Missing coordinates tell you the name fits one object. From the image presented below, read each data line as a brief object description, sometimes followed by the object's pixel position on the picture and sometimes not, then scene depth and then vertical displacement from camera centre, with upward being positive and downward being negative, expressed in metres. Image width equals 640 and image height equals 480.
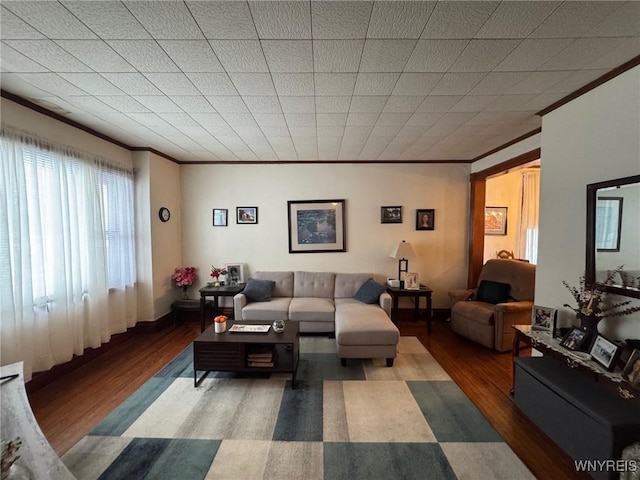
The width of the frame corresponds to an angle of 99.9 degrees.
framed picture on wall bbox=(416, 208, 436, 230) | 4.52 +0.17
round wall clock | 4.11 +0.19
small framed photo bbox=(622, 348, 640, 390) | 1.56 -0.86
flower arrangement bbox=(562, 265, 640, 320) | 1.95 -0.57
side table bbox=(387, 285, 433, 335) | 3.92 -1.01
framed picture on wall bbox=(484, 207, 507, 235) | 5.00 +0.14
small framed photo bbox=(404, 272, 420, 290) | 4.14 -0.84
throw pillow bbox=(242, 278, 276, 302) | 3.99 -0.95
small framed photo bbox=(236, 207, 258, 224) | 4.59 +0.20
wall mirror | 1.85 -0.04
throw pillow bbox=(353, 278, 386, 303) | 3.87 -0.94
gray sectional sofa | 2.89 -1.10
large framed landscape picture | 4.55 +0.02
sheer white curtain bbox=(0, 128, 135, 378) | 2.23 -0.29
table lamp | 4.17 -0.38
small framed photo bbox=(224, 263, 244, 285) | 4.48 -0.78
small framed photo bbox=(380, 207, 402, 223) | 4.54 +0.22
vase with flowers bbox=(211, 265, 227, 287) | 4.34 -0.75
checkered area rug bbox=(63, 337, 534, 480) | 1.68 -1.51
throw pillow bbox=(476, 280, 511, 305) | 3.75 -0.91
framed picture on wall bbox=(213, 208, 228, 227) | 4.61 +0.18
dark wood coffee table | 2.55 -1.22
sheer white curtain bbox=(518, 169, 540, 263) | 4.93 +0.27
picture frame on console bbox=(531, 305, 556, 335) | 2.41 -0.84
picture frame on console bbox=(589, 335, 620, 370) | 1.76 -0.85
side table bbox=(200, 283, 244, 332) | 3.97 -0.99
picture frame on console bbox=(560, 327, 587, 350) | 2.04 -0.86
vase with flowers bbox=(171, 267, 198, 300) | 4.27 -0.81
